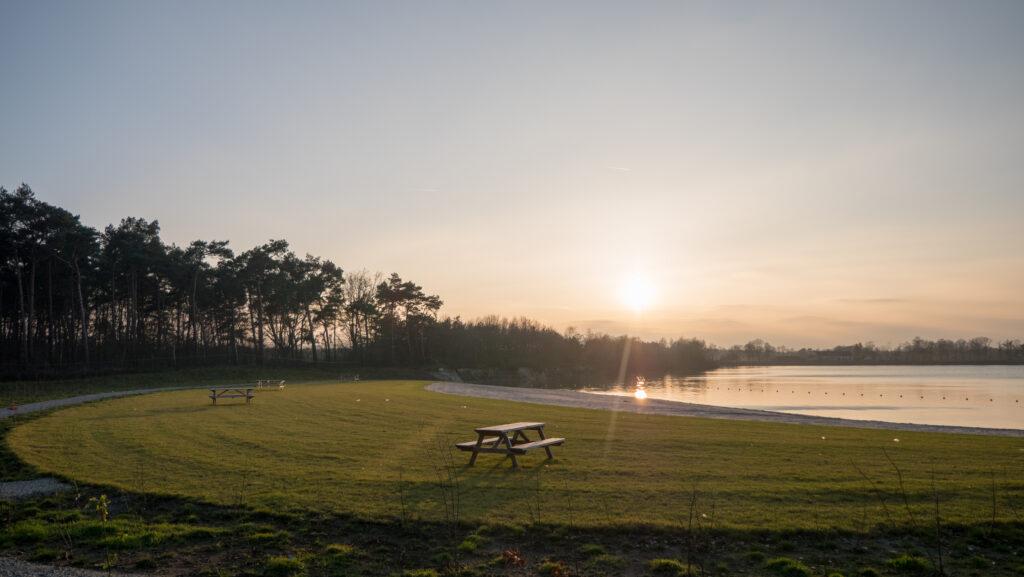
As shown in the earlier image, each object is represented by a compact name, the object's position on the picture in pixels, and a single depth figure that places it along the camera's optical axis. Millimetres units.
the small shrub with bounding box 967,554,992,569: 7105
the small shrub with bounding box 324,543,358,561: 7605
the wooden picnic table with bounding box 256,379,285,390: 44588
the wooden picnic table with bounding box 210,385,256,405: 28578
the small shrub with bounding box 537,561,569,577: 6957
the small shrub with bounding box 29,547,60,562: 7569
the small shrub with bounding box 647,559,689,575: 7043
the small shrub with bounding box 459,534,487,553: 7754
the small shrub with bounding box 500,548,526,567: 7277
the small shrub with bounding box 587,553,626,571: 7215
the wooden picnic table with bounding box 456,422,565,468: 12568
